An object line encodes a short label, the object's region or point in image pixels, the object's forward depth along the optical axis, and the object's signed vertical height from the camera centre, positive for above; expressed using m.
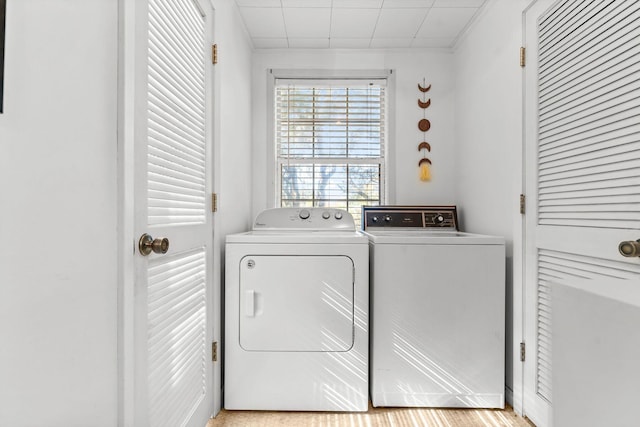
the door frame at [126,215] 0.95 -0.01
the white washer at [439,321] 1.94 -0.56
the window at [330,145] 2.94 +0.55
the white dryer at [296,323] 1.91 -0.56
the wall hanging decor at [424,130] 2.84 +0.64
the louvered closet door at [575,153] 1.27 +0.25
